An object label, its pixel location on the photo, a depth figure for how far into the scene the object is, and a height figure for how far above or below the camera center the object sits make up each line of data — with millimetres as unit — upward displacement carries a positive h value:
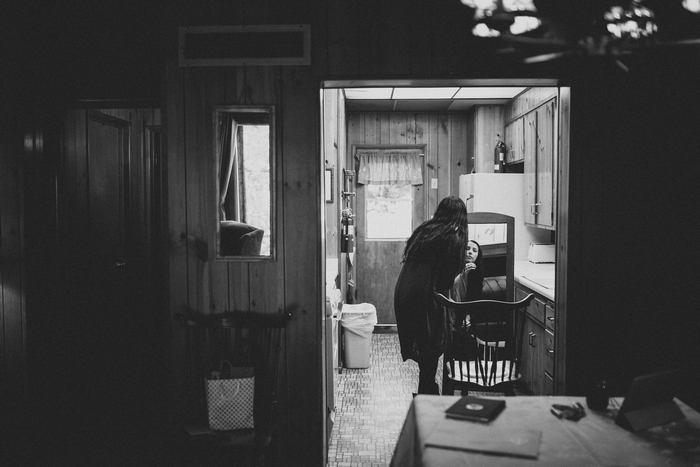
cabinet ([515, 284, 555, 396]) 3523 -922
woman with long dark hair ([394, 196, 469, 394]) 3361 -442
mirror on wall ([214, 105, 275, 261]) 2703 +207
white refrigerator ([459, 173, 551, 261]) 5191 +99
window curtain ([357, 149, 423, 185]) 6281 +507
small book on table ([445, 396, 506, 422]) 1772 -652
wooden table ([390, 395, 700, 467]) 1507 -678
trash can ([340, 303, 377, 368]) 4684 -1035
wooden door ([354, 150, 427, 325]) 6297 -617
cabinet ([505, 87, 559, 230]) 4254 +552
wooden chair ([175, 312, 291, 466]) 2350 -753
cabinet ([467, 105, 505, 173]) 5797 +831
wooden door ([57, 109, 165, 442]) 3596 -464
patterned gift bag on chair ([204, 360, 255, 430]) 2455 -849
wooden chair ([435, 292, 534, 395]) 2834 -753
